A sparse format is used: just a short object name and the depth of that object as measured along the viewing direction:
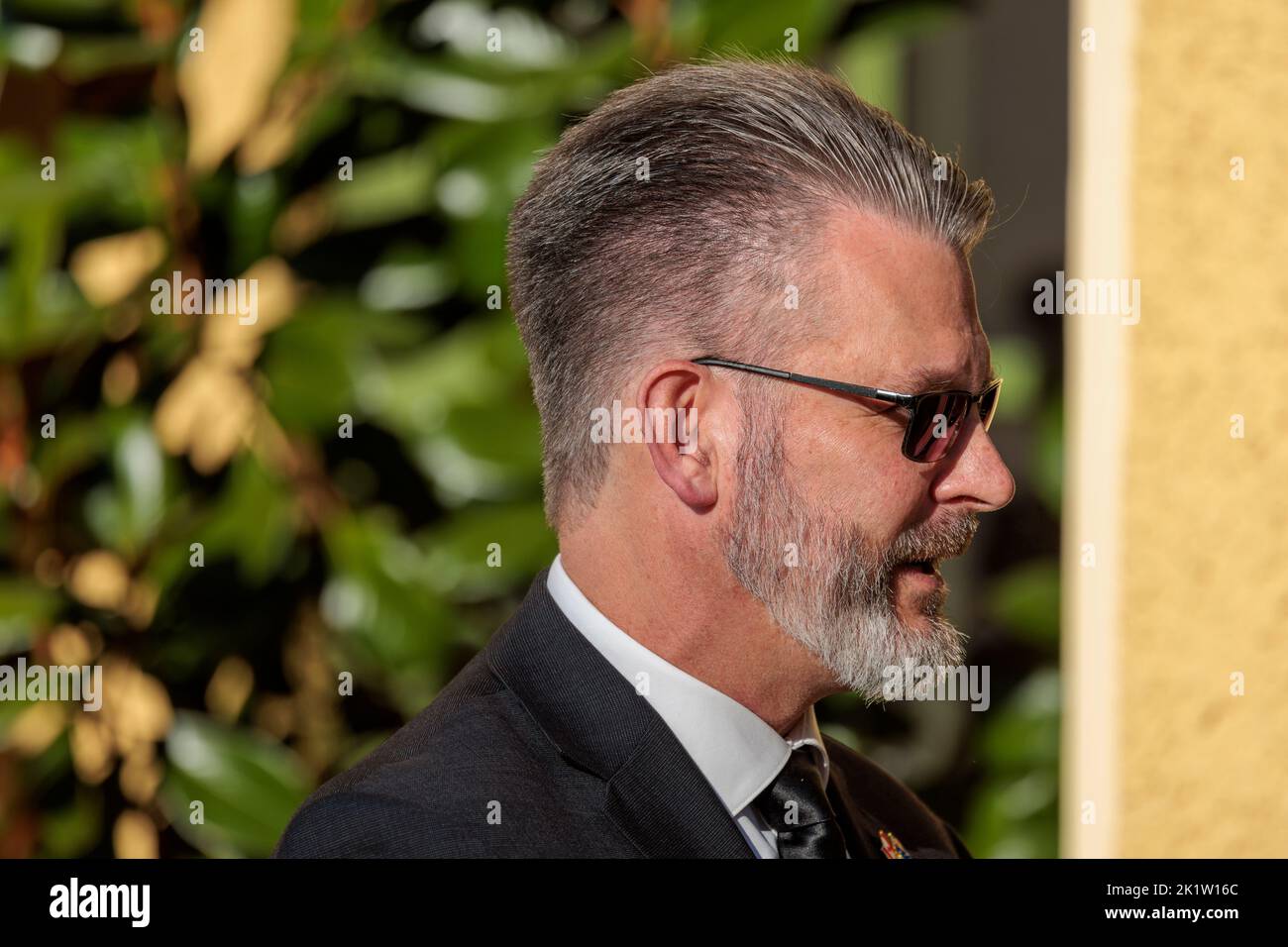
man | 2.29
